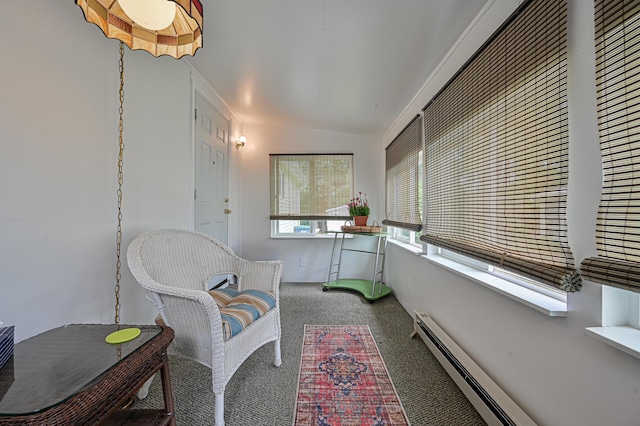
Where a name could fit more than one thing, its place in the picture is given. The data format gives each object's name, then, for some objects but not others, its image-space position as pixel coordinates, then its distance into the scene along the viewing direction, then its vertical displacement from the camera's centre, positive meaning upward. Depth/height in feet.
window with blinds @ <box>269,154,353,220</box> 11.49 +1.30
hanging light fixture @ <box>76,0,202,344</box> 3.33 +2.76
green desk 9.46 -3.04
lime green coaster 2.81 -1.49
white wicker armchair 3.76 -1.47
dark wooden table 1.90 -1.51
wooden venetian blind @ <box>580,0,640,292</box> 2.15 +0.68
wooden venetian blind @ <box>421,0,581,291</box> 2.89 +0.97
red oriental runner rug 4.00 -3.33
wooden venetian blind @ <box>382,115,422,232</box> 7.37 +1.23
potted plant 10.08 +0.00
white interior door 7.95 +1.47
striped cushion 4.04 -1.80
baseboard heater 3.30 -2.71
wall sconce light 11.11 +3.23
